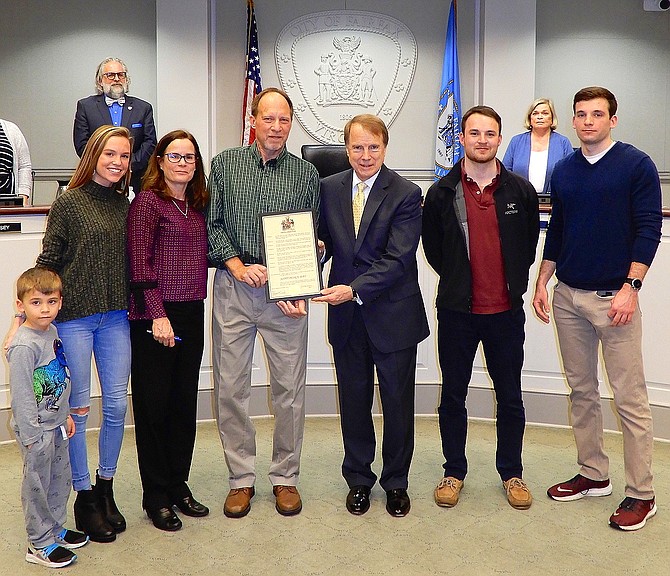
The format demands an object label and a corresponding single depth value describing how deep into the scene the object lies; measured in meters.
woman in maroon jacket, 2.94
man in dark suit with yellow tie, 3.14
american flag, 7.09
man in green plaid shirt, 3.10
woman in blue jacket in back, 5.36
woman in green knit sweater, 2.85
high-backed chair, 5.28
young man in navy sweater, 3.06
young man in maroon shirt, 3.20
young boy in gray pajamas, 2.66
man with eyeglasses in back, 5.20
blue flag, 7.17
